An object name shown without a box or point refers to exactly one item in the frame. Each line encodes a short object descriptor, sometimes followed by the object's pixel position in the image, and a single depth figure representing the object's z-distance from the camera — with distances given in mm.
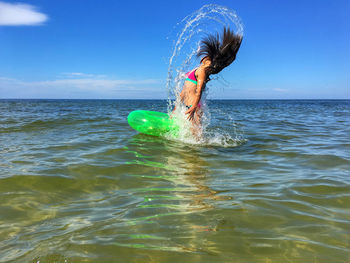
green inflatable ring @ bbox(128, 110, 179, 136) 6504
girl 5887
